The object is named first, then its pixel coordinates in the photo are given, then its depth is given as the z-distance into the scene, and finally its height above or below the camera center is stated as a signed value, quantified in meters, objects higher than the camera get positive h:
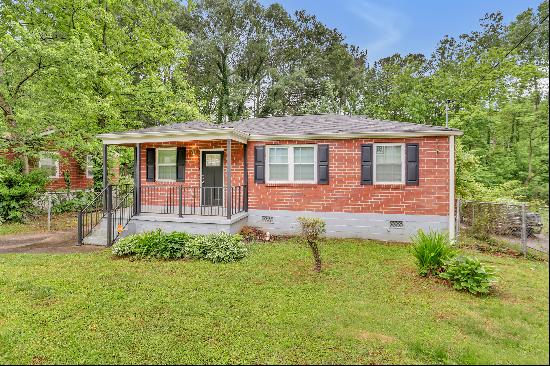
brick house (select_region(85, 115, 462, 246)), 8.94 +0.11
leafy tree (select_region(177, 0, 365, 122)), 24.53 +10.57
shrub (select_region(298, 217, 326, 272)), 6.25 -1.08
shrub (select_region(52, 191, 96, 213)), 14.43 -1.22
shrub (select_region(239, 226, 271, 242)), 9.43 -1.81
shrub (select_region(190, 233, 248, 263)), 7.31 -1.79
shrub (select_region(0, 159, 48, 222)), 11.90 -0.55
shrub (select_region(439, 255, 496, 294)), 5.09 -1.68
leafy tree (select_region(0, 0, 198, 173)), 11.60 +4.65
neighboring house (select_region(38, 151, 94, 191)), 17.00 +0.24
